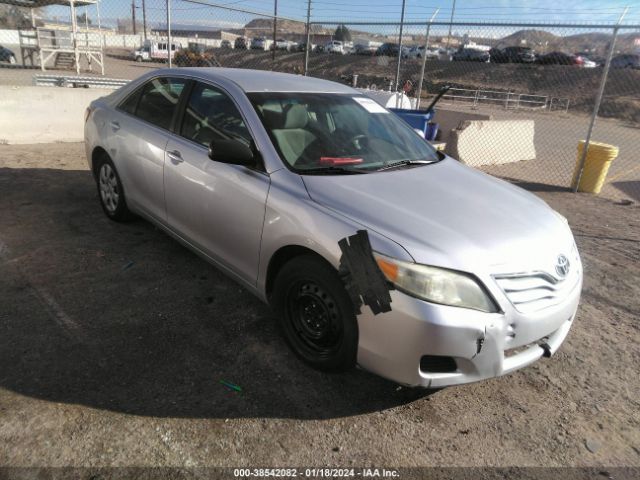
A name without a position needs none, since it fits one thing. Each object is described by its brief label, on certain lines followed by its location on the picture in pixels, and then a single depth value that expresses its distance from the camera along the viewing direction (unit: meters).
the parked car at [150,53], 40.31
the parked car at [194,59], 24.83
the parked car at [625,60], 33.16
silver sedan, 2.34
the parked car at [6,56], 24.97
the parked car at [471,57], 28.02
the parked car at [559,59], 31.62
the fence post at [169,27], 8.15
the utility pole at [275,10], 9.94
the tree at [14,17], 30.62
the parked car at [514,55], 31.98
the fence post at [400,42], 9.34
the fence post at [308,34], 10.41
